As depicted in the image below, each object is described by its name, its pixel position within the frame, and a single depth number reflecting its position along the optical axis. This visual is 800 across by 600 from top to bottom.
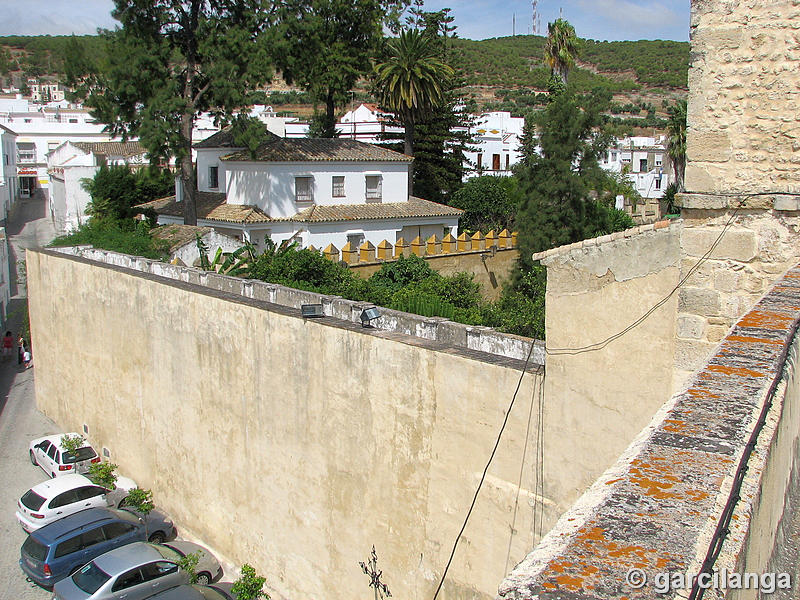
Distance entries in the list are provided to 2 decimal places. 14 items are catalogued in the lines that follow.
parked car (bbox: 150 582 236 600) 11.33
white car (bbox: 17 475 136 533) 14.51
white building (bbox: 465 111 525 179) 46.88
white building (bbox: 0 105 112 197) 60.84
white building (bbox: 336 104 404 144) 49.50
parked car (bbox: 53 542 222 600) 11.66
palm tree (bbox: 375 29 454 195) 36.03
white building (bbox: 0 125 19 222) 42.33
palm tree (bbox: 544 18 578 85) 42.41
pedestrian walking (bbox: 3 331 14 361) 25.70
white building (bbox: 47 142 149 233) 37.00
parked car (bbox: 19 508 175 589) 12.93
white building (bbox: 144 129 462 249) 27.69
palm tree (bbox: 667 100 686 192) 39.34
